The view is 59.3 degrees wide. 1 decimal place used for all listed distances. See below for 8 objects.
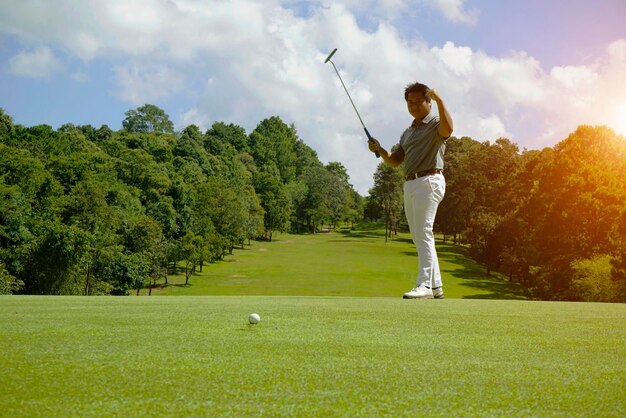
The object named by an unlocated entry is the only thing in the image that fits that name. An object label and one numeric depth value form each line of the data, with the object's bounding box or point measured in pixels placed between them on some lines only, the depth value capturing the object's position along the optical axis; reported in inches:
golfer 340.5
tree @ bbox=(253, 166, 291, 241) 4308.6
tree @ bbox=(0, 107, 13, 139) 2716.5
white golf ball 212.7
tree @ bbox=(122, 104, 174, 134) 5492.1
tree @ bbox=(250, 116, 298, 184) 6589.6
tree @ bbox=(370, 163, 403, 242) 3900.1
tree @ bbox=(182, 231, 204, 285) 2655.0
